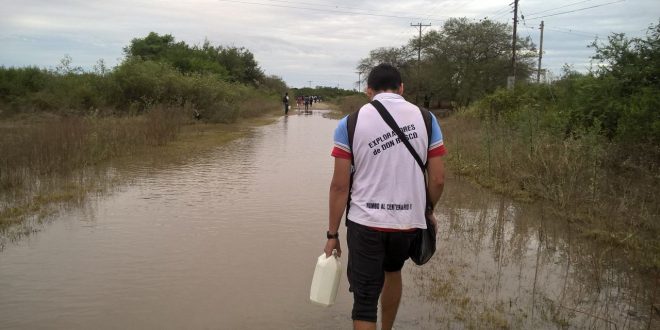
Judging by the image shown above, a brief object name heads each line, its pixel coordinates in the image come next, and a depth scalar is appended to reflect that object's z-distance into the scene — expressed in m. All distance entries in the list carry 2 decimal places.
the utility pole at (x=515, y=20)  31.75
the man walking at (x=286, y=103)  41.44
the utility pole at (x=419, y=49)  49.84
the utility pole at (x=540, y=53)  39.47
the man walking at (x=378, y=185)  2.94
